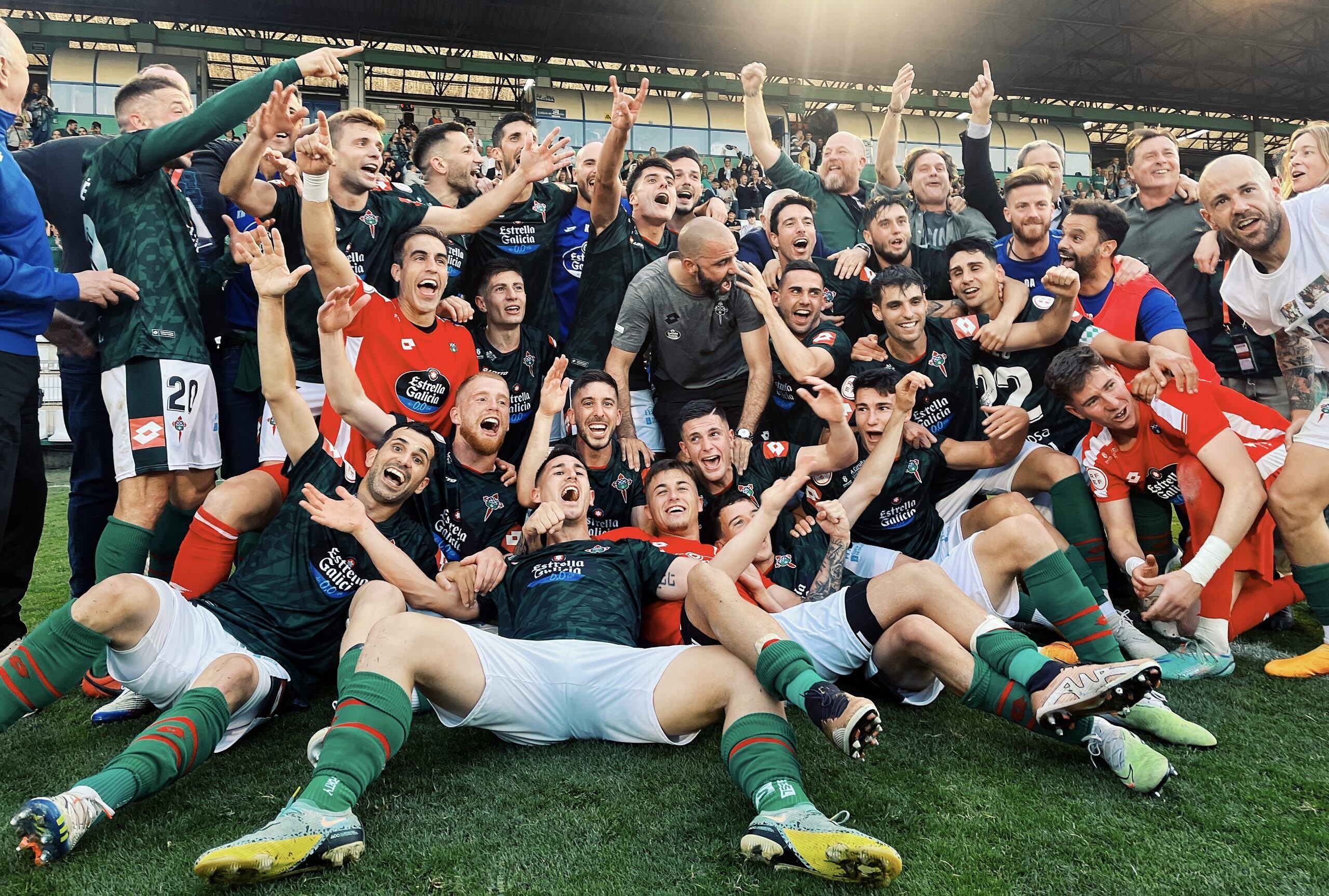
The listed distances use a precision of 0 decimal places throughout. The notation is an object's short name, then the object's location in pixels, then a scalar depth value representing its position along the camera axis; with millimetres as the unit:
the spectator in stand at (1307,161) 5031
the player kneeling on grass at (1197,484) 3840
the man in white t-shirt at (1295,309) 3811
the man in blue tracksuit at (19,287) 3424
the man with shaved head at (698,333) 4730
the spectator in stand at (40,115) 17109
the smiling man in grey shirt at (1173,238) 5773
